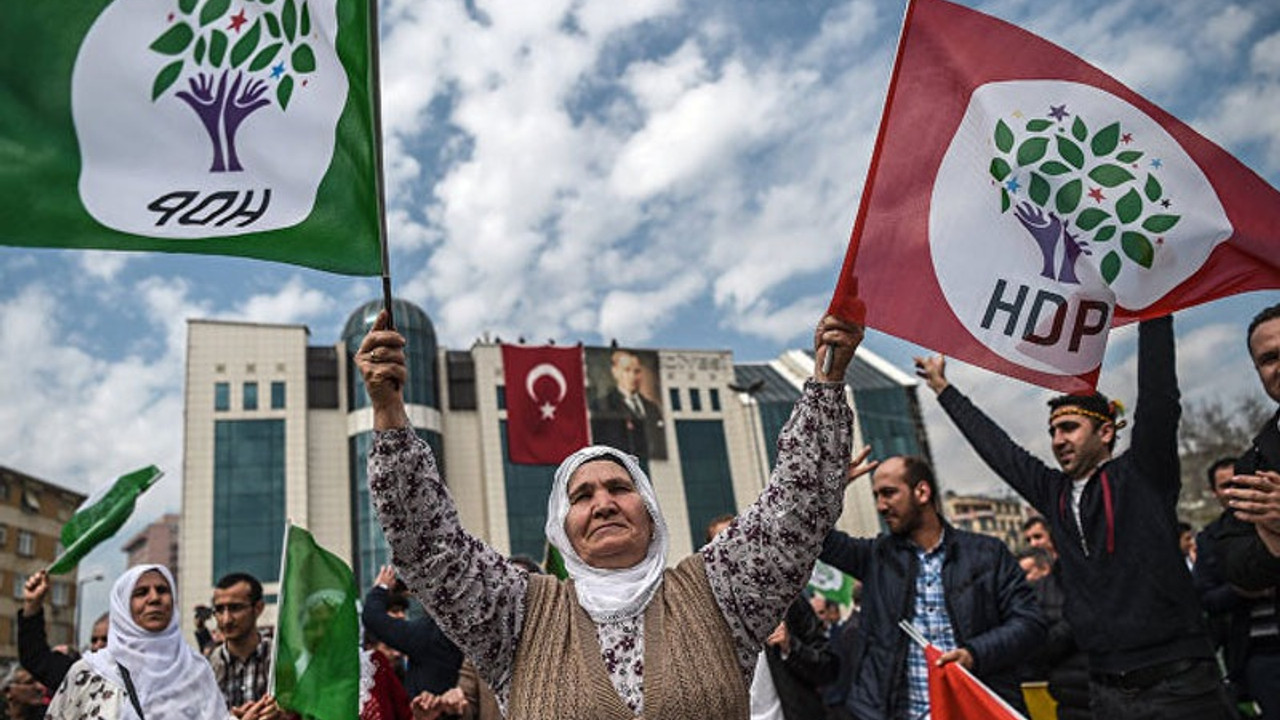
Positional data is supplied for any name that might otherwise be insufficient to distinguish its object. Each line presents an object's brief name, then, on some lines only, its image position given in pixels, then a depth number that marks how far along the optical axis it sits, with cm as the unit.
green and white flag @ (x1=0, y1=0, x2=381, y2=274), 265
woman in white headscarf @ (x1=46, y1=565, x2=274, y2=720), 421
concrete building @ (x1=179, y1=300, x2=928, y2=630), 4156
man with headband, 333
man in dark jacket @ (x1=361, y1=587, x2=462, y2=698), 495
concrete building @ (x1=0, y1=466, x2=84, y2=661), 4450
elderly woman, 219
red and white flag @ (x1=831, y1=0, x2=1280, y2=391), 323
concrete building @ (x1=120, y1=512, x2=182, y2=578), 9381
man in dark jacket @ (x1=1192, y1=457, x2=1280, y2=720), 401
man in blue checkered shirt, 390
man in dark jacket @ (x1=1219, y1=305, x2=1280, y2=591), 243
